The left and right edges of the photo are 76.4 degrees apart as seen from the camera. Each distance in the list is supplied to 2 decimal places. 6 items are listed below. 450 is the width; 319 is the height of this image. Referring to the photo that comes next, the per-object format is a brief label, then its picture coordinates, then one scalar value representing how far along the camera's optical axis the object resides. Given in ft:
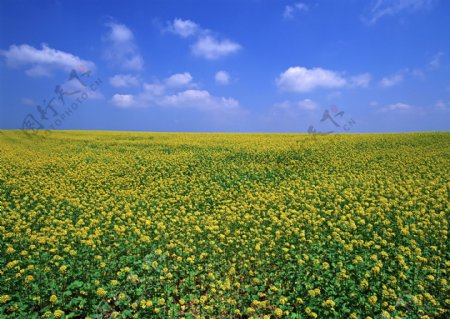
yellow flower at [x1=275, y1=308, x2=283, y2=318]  15.35
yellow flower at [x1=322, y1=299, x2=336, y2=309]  15.97
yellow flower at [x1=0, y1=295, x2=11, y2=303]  16.29
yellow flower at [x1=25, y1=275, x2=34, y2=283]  17.72
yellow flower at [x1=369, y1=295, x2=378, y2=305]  16.07
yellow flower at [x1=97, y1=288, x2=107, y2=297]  16.75
